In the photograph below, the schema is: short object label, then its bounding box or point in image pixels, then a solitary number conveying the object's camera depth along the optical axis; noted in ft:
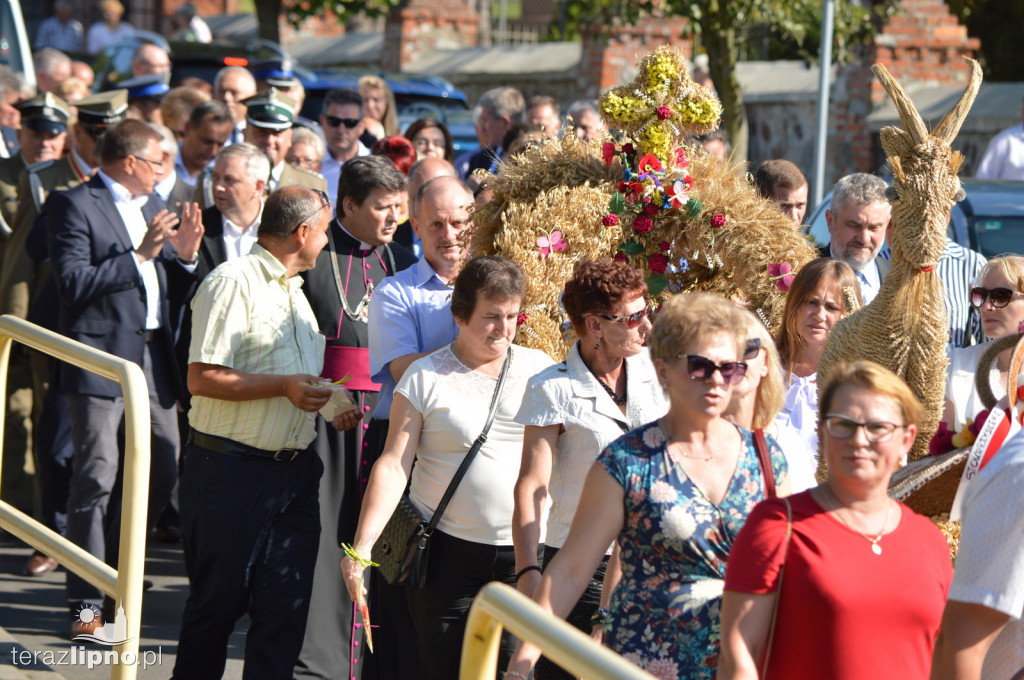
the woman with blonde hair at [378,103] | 70.23
